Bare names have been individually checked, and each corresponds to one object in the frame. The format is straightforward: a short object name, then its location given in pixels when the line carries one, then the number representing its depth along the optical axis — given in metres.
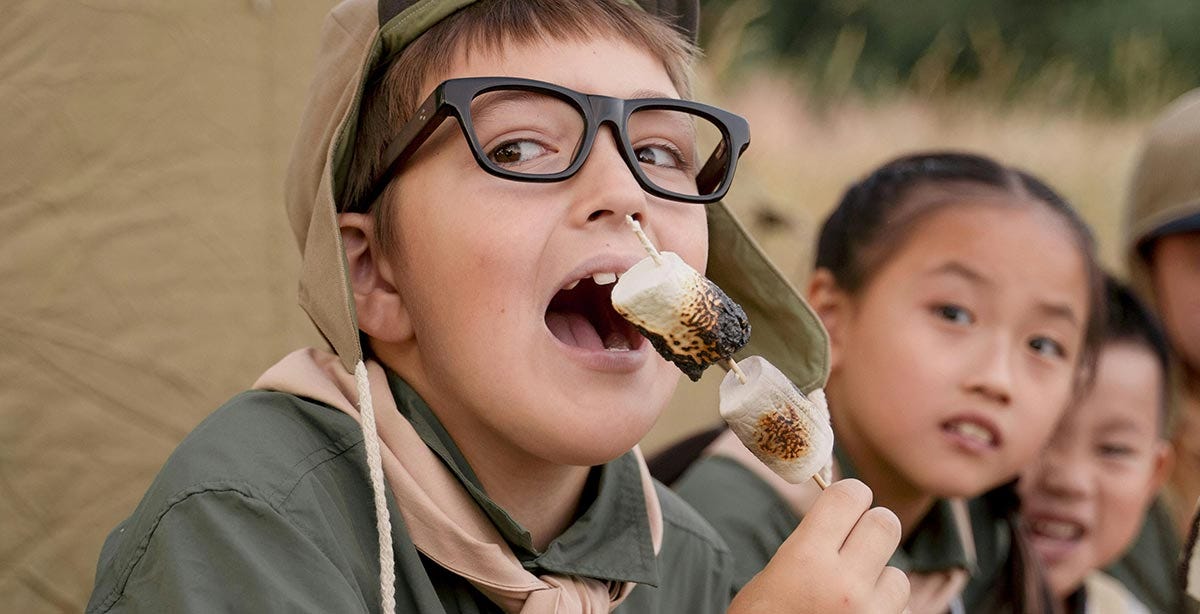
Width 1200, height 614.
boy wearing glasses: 1.74
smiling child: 3.46
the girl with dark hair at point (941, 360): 2.84
